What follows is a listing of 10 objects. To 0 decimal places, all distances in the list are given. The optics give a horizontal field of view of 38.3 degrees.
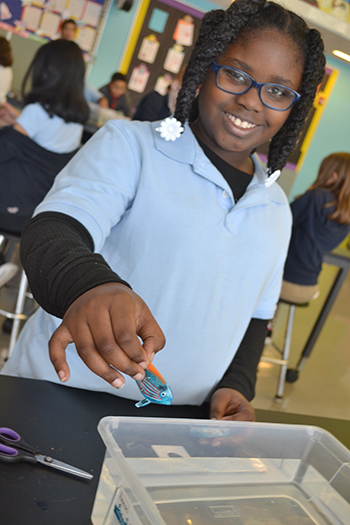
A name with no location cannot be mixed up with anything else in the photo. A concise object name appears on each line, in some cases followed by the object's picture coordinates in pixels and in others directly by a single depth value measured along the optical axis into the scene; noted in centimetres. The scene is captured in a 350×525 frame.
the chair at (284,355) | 280
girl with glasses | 87
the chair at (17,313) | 212
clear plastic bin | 54
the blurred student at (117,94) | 498
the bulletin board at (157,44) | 610
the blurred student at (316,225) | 261
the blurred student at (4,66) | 305
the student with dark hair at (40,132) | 219
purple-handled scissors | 61
